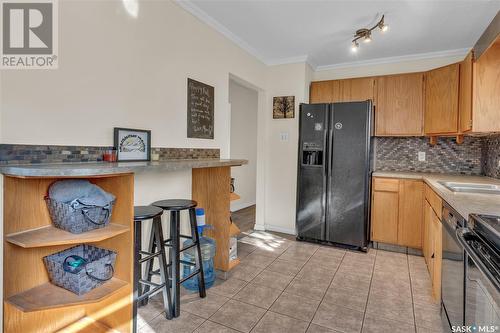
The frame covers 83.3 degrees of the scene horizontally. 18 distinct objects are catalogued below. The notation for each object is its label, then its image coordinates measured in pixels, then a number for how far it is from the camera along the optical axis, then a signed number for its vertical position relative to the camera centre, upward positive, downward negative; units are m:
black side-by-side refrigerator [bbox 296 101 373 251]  3.19 -0.12
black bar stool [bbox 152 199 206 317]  1.90 -0.56
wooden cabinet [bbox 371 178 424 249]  3.13 -0.55
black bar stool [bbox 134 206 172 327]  1.58 -0.60
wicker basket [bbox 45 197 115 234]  1.36 -0.28
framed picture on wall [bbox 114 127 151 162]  1.85 +0.11
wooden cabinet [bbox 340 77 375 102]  3.66 +0.99
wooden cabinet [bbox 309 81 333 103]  3.89 +0.99
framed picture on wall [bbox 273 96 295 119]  3.79 +0.76
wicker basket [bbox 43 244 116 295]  1.42 -0.57
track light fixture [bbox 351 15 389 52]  2.61 +1.33
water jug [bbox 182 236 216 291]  2.29 -0.85
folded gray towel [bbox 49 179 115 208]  1.36 -0.17
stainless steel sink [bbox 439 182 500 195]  2.08 -0.18
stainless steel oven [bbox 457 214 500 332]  0.94 -0.40
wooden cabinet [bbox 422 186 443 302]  2.01 -0.65
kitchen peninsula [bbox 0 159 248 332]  1.29 -0.47
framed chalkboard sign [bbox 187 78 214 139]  2.52 +0.48
